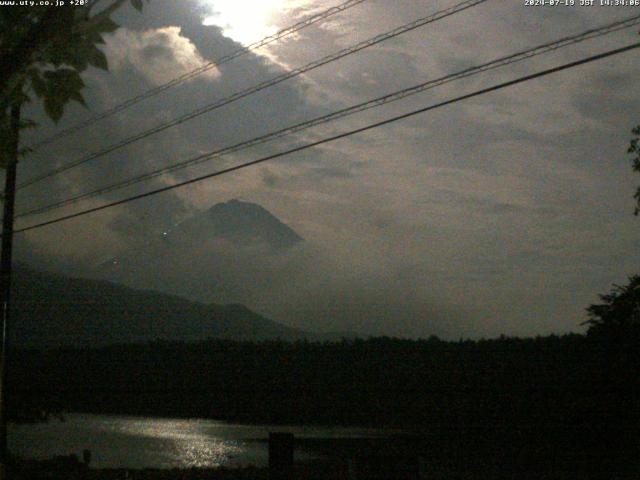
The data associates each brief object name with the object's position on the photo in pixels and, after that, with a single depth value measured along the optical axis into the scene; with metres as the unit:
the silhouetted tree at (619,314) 23.22
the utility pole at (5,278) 14.38
